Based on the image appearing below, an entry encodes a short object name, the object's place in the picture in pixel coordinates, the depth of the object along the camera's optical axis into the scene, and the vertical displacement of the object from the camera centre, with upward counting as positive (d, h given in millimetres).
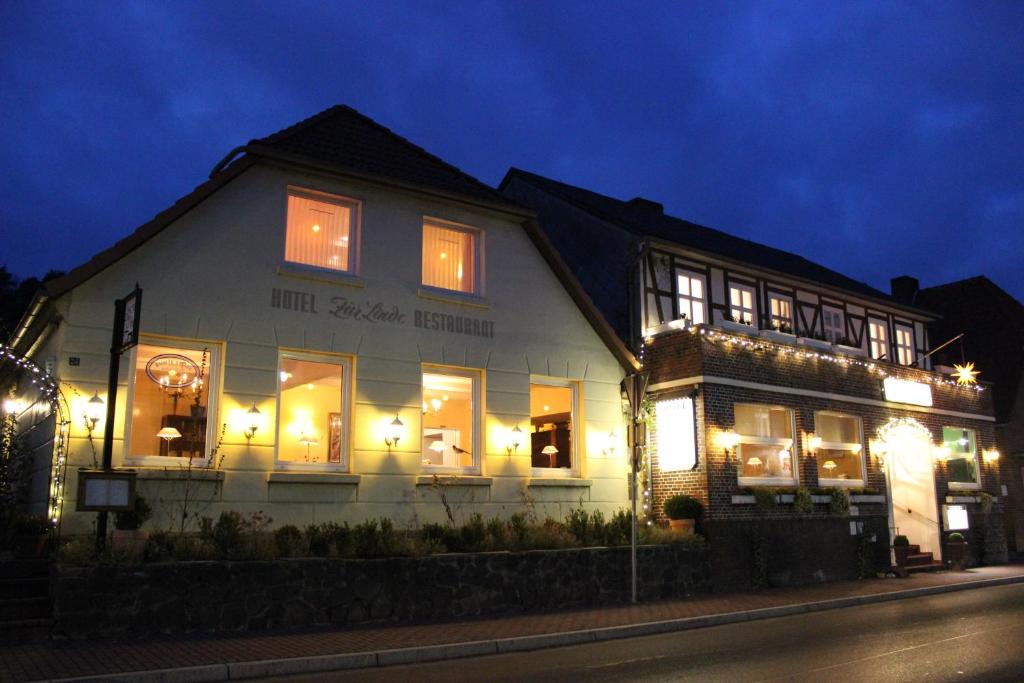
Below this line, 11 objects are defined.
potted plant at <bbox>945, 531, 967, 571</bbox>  21469 -985
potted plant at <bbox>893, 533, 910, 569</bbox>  19766 -900
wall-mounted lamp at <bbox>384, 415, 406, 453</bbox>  14516 +1229
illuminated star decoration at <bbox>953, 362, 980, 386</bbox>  24558 +3563
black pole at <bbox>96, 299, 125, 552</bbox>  10642 +1435
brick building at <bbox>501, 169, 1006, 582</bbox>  17750 +2526
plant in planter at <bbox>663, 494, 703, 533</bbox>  16716 -54
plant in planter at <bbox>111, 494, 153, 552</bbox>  11367 -141
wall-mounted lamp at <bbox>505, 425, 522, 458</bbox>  16016 +1226
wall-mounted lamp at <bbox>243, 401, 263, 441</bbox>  13148 +1301
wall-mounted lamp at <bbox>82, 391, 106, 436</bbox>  11883 +1325
